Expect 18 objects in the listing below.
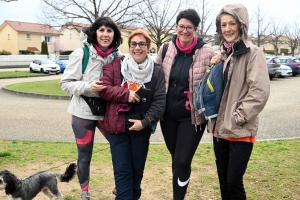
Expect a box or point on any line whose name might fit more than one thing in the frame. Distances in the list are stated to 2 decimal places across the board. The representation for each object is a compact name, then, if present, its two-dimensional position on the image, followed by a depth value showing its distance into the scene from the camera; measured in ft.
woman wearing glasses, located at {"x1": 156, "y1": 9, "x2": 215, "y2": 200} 10.94
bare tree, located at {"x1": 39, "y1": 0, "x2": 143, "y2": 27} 54.80
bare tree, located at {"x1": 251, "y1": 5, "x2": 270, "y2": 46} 136.93
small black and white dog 11.34
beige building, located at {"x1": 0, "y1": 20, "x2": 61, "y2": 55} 189.98
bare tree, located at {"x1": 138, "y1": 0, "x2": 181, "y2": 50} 81.05
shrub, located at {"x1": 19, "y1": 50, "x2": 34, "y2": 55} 171.83
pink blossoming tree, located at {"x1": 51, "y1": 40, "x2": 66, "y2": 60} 201.36
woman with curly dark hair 10.99
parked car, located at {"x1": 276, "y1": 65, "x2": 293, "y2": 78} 86.70
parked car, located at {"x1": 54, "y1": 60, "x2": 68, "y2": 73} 104.17
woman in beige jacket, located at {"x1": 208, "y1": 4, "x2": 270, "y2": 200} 9.45
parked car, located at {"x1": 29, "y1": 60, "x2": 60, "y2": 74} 97.55
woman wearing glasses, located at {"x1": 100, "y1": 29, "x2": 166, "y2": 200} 10.54
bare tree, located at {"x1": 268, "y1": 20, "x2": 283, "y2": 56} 164.66
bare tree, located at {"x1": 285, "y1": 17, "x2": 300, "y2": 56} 177.17
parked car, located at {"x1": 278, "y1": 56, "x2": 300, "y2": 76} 94.22
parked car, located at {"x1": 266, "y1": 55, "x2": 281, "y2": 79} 76.35
